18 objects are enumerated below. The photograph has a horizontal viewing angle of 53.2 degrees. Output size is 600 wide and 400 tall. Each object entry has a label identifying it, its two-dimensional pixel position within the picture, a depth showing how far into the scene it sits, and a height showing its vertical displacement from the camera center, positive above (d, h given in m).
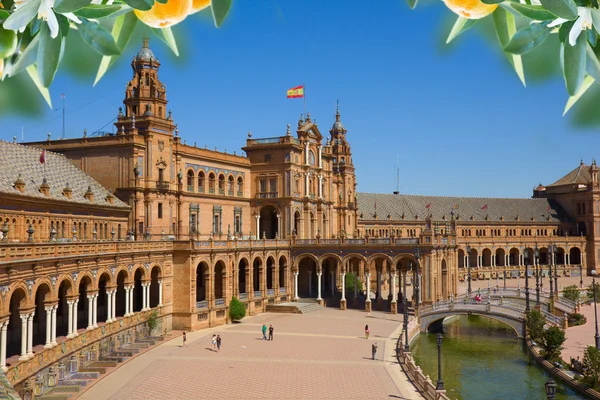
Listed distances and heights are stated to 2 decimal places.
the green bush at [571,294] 73.94 -8.53
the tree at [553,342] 47.34 -9.27
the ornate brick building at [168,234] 38.88 -0.34
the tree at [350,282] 80.62 -7.18
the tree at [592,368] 38.75 -9.36
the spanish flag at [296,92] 71.66 +16.50
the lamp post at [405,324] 45.31 -7.39
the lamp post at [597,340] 48.11 -9.28
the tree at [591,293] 75.99 -8.93
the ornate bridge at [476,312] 60.99 -8.84
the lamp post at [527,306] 60.78 -8.29
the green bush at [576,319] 64.69 -10.27
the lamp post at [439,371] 34.59 -8.45
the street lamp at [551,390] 22.05 -6.07
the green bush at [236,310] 61.50 -8.20
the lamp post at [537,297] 64.57 -7.68
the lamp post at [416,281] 56.68 -5.09
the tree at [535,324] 53.81 -9.03
